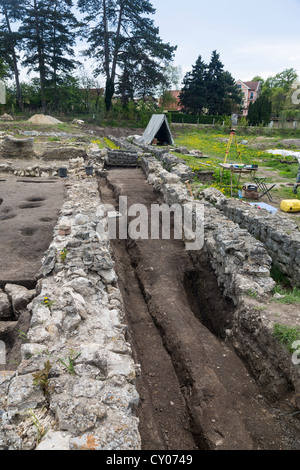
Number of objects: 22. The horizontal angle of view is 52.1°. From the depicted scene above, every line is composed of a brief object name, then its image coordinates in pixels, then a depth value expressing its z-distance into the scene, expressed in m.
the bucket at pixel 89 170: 13.61
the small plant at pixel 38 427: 2.52
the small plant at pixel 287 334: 3.92
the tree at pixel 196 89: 40.69
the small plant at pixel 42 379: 2.88
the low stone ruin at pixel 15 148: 17.17
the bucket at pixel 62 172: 14.05
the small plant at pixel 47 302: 4.16
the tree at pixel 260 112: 38.97
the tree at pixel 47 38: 31.73
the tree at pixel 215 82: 40.81
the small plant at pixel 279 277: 6.36
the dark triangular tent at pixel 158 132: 21.97
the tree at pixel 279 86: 44.93
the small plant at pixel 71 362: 3.08
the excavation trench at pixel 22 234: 4.60
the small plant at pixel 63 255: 5.26
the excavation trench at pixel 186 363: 3.61
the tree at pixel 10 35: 31.14
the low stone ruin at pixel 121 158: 16.12
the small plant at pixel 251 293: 4.91
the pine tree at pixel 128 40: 32.88
